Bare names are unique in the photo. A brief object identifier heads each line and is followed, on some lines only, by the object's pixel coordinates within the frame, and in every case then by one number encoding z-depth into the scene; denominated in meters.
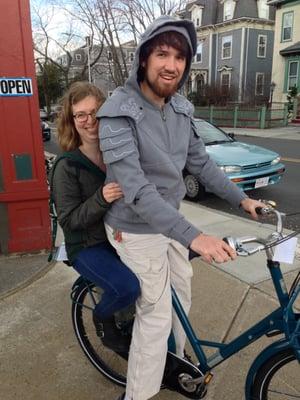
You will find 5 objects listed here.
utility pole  27.85
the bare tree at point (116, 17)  24.30
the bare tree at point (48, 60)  39.24
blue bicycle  1.61
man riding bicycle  1.60
